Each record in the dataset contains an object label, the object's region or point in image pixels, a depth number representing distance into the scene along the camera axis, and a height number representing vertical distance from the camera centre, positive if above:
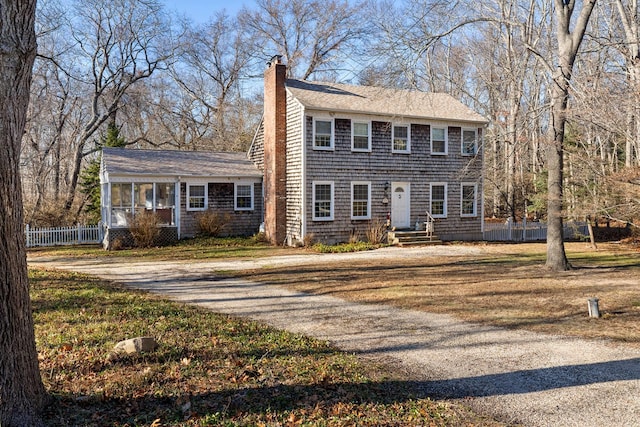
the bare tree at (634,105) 8.48 +1.91
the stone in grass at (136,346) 6.01 -1.52
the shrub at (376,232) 21.80 -0.58
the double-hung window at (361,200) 22.23 +0.85
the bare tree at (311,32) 39.53 +15.01
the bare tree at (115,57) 30.62 +10.45
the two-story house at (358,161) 21.38 +2.64
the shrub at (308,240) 20.83 -0.88
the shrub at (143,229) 20.55 -0.36
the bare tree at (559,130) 13.38 +2.41
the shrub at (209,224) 22.53 -0.18
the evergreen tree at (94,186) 26.73 +1.95
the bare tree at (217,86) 39.34 +11.05
